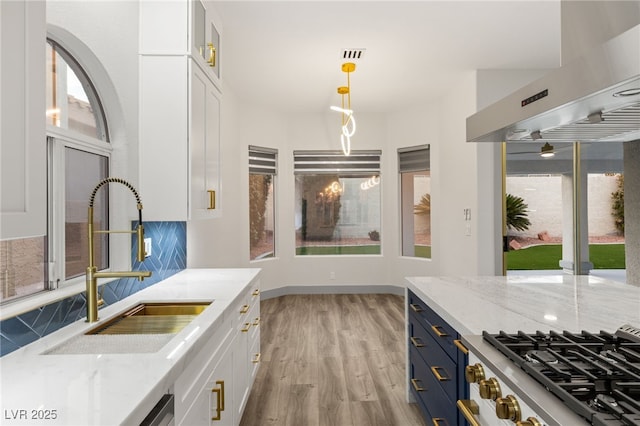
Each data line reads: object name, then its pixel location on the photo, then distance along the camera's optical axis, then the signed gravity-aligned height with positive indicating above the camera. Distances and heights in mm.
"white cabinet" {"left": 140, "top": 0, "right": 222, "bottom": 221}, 2359 +641
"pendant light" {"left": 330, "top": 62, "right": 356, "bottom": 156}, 4125 +1527
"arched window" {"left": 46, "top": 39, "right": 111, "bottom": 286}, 1879 +294
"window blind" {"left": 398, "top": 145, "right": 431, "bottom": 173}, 5812 +845
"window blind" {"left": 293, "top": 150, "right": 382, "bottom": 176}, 6277 +849
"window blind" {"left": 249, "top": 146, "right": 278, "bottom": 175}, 5793 +831
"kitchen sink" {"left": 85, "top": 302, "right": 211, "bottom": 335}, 1775 -481
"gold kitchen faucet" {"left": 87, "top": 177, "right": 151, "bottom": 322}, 1630 -236
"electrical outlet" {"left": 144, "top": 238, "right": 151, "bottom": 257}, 2579 -185
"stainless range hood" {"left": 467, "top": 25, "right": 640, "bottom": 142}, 1017 +364
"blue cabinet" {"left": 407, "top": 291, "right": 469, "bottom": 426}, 1658 -720
